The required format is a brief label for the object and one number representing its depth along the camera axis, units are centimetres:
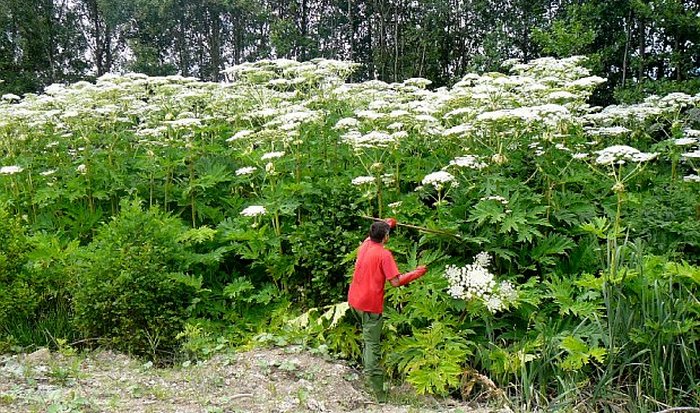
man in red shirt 462
